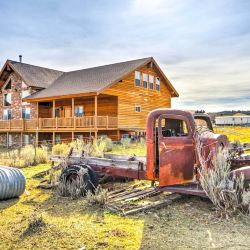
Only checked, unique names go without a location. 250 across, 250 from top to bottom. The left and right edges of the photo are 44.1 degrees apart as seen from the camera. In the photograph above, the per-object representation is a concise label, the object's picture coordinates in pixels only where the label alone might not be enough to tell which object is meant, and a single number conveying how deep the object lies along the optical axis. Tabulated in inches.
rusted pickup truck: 257.6
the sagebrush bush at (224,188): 228.1
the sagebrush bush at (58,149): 663.3
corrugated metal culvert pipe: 289.7
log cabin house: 989.2
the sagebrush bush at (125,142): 827.6
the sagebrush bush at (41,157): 558.8
